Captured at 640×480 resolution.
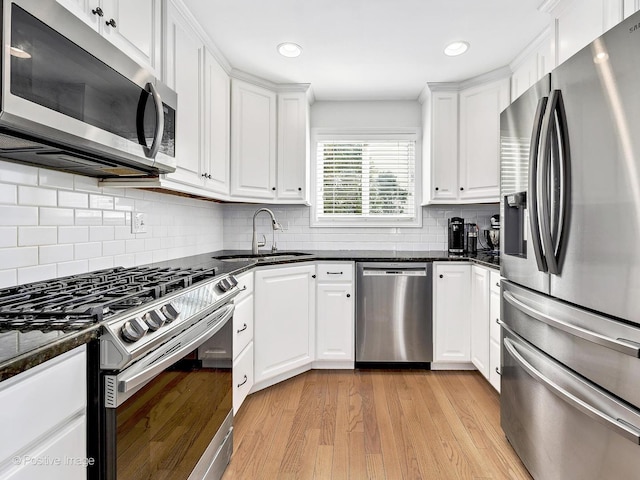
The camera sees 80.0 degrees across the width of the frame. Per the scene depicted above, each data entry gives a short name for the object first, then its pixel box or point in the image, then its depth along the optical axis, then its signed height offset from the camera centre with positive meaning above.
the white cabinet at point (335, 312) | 3.02 -0.60
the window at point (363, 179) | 3.69 +0.56
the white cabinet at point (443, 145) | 3.19 +0.77
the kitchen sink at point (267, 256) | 2.76 -0.16
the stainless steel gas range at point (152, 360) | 0.92 -0.37
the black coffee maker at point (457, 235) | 3.37 +0.02
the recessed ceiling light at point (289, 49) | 2.57 +1.28
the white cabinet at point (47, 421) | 0.66 -0.36
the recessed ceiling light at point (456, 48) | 2.54 +1.29
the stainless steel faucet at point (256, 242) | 3.13 -0.05
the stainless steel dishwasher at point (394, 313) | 3.00 -0.60
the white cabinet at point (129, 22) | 1.32 +0.84
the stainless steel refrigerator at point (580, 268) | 1.12 -0.11
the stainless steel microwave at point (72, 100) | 0.91 +0.41
